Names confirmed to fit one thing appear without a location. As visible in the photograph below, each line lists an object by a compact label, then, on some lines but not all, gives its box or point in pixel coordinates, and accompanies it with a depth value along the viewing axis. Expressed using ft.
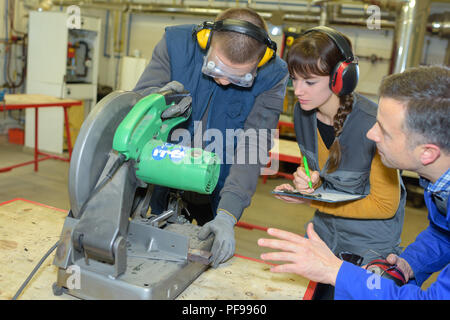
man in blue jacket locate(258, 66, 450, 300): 2.88
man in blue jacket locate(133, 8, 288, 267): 4.12
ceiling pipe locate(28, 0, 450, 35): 15.51
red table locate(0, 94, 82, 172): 11.58
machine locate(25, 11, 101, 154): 16.15
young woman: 4.27
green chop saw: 2.92
